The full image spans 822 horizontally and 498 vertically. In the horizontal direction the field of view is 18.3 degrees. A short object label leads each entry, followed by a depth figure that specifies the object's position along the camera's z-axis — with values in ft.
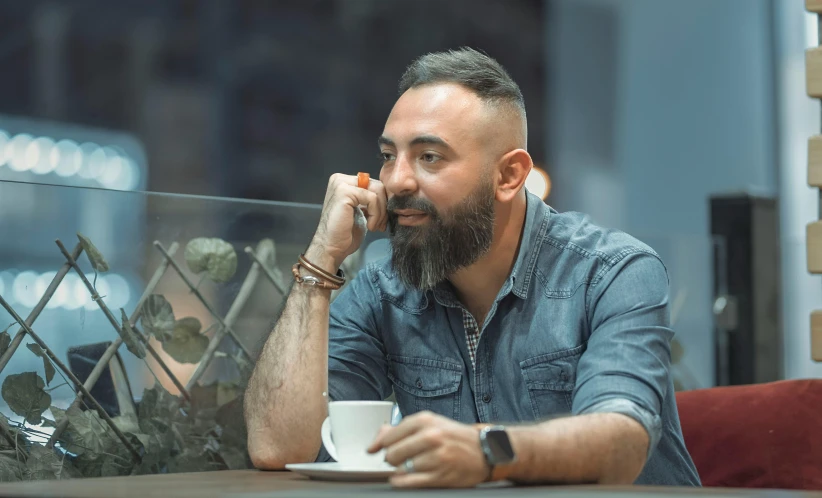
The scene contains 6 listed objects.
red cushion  10.28
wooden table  8.51
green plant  9.93
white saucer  8.95
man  9.85
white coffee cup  9.04
